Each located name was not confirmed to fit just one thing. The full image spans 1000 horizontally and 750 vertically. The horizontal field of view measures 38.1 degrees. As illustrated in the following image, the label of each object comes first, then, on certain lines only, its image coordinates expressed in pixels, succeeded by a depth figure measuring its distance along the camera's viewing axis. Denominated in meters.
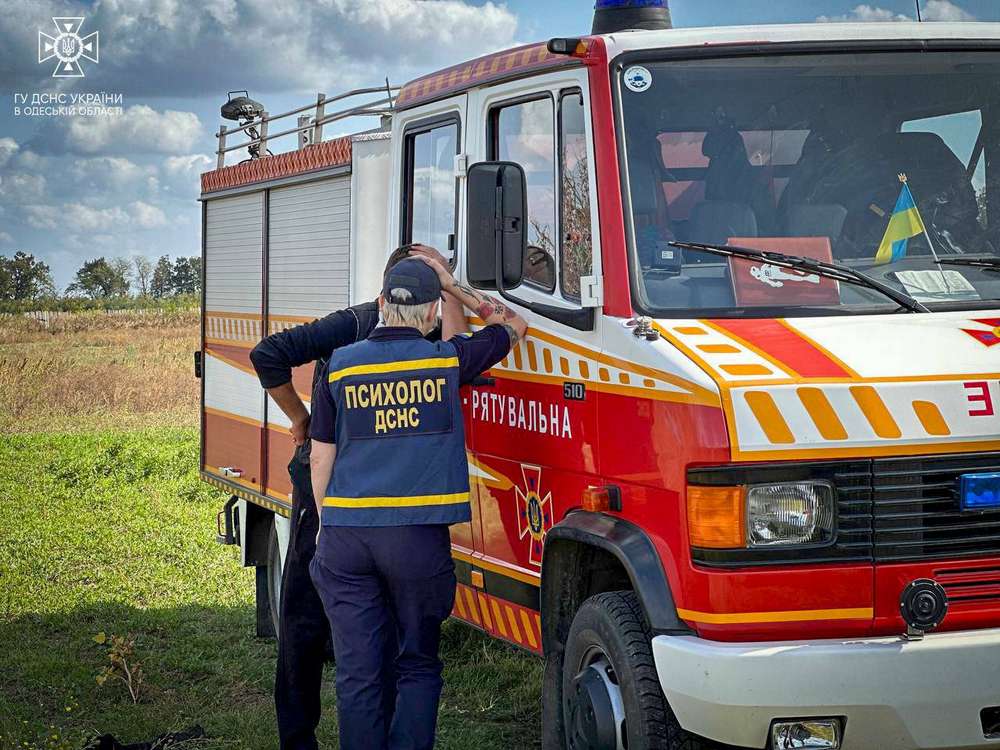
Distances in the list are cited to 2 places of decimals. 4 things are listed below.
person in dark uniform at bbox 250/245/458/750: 5.80
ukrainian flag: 4.64
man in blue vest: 4.91
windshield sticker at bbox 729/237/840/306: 4.47
